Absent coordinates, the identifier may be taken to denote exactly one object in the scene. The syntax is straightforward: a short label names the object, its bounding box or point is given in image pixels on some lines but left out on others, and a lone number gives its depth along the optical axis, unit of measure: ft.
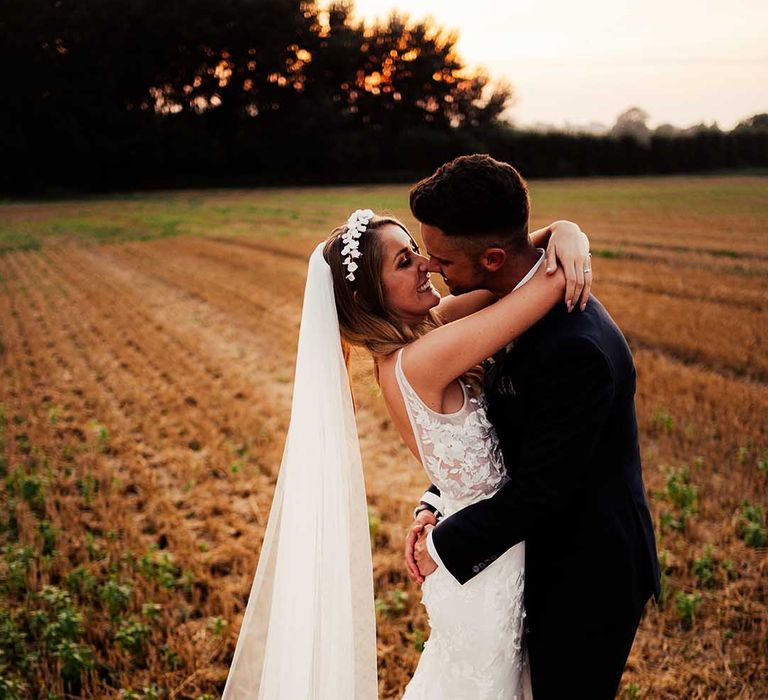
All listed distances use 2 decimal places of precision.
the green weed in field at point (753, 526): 16.44
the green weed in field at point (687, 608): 13.85
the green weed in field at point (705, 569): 15.06
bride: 7.79
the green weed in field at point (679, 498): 17.15
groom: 6.72
